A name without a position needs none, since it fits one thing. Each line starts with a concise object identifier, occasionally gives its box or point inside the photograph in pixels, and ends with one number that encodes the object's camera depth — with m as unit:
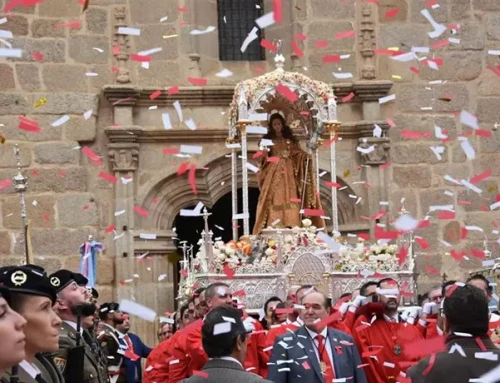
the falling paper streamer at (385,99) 16.25
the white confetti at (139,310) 15.07
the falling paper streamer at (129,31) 16.03
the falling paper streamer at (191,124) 16.23
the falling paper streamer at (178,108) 16.16
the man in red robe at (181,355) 8.44
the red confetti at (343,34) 16.66
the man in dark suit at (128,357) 10.76
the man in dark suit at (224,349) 5.29
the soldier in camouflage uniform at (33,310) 4.66
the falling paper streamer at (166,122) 16.17
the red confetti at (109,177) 15.98
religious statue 13.54
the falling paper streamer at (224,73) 16.41
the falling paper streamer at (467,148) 16.50
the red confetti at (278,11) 16.17
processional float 12.27
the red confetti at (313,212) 13.49
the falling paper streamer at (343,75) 16.40
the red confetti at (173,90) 16.20
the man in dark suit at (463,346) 4.73
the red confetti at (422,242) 16.27
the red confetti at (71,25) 16.19
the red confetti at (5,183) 15.70
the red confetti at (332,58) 16.49
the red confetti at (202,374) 5.30
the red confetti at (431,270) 16.27
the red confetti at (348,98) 16.19
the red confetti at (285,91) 13.92
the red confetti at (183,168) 16.16
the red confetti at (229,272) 12.23
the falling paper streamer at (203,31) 16.45
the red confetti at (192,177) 16.04
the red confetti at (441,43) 16.83
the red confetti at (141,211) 15.72
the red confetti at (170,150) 16.20
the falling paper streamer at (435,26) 16.75
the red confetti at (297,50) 16.42
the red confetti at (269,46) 16.23
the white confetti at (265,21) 16.64
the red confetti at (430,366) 4.80
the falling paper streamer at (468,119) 16.44
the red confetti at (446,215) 16.45
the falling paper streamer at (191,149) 16.22
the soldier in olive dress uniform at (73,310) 6.44
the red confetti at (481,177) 16.52
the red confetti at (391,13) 16.69
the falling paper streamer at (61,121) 15.88
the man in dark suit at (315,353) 7.65
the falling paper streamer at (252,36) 16.53
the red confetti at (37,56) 16.05
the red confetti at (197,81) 16.21
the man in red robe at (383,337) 8.75
